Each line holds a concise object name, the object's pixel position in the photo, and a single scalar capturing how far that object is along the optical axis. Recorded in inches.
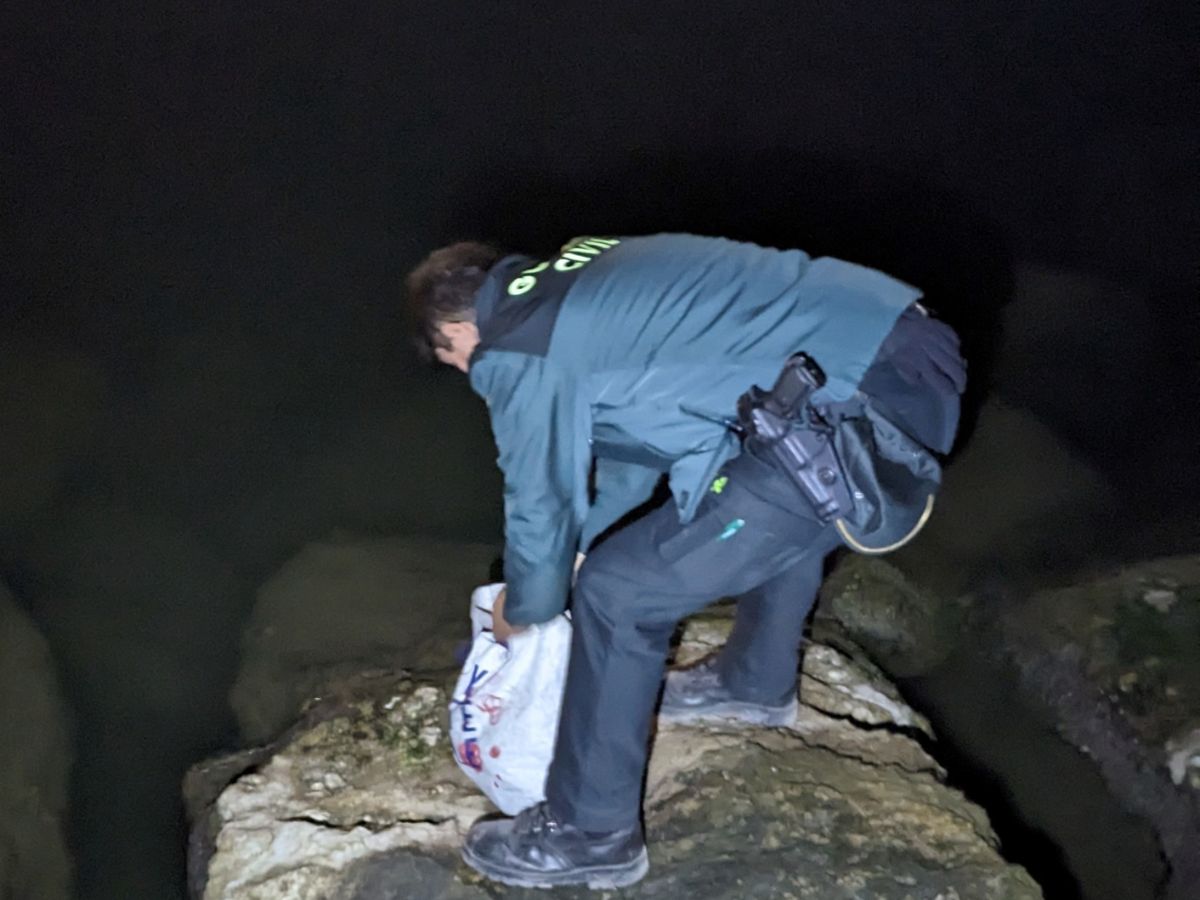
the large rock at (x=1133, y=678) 110.2
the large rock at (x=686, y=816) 79.6
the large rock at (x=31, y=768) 104.1
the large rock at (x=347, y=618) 121.3
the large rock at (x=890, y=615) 131.8
